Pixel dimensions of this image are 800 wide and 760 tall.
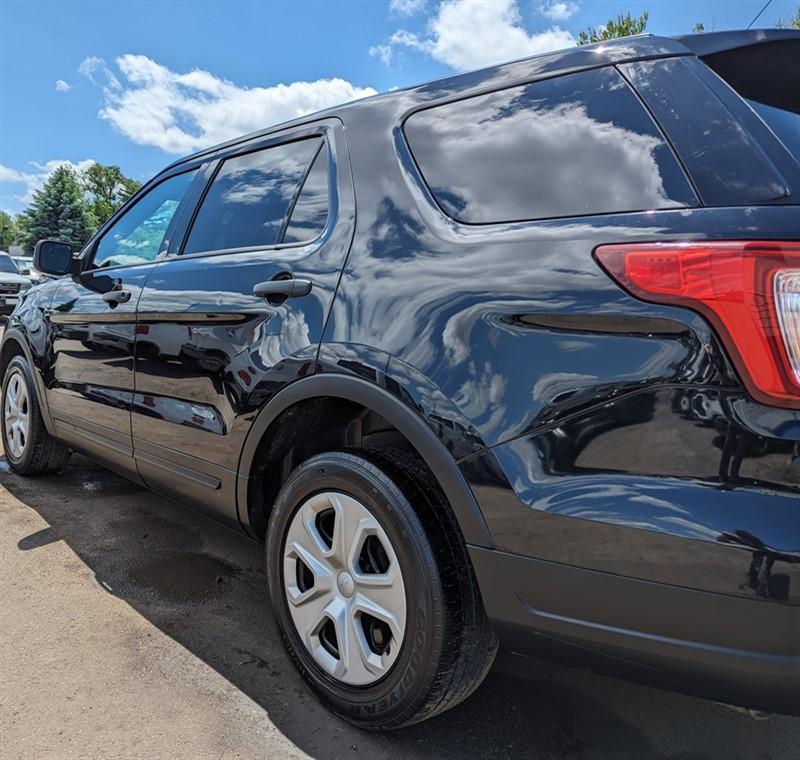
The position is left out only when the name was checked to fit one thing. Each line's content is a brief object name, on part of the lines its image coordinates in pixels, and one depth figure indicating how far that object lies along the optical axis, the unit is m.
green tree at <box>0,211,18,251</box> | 94.53
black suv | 1.25
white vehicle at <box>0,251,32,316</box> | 14.62
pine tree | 40.50
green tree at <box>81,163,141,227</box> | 73.50
